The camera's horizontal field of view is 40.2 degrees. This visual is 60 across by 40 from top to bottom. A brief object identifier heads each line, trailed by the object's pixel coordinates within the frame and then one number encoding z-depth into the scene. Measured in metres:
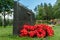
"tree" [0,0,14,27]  10.58
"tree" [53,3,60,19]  21.06
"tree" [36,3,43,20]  24.32
